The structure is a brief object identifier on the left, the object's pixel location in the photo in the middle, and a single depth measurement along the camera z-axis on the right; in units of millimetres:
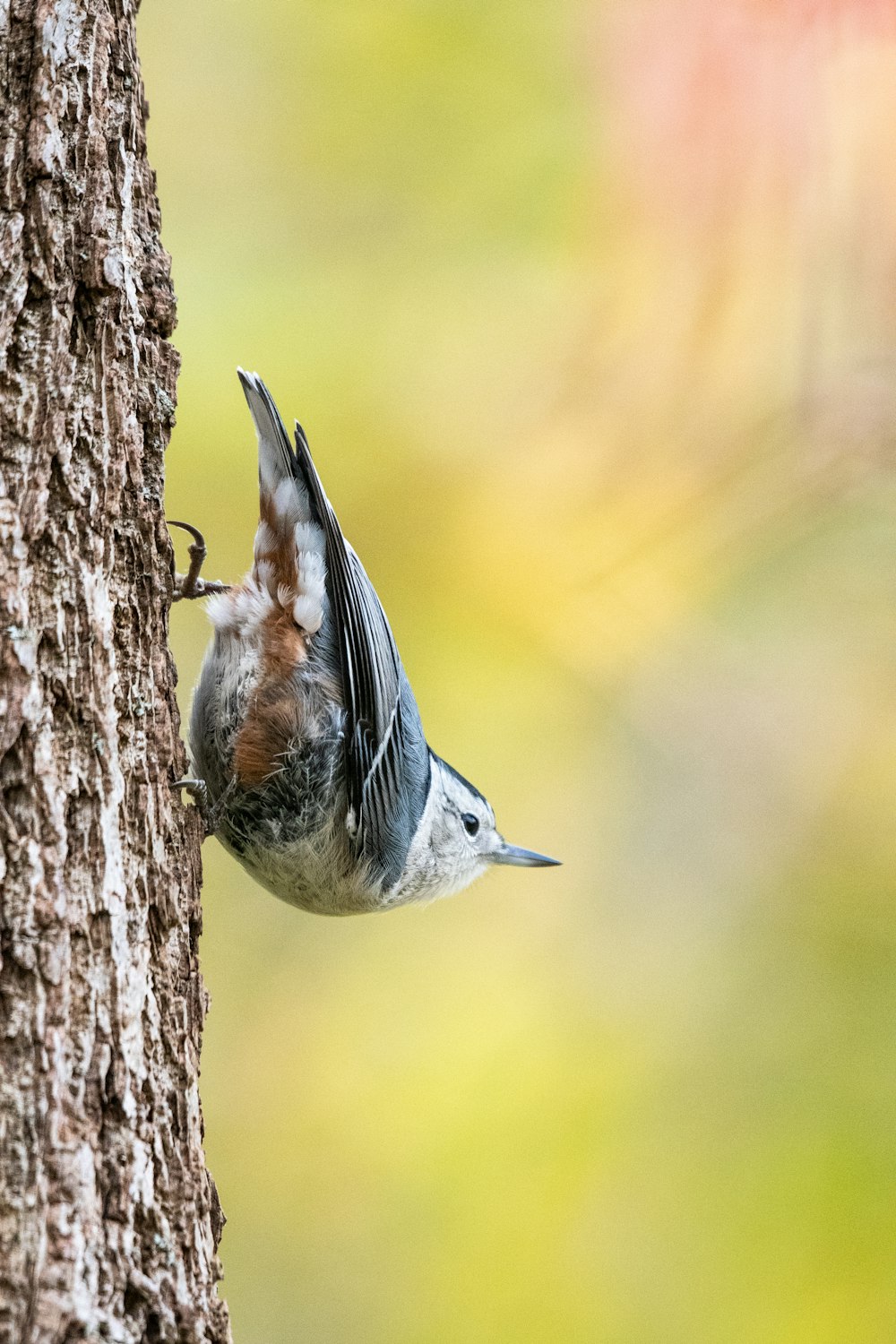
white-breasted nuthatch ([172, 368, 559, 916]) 4822
